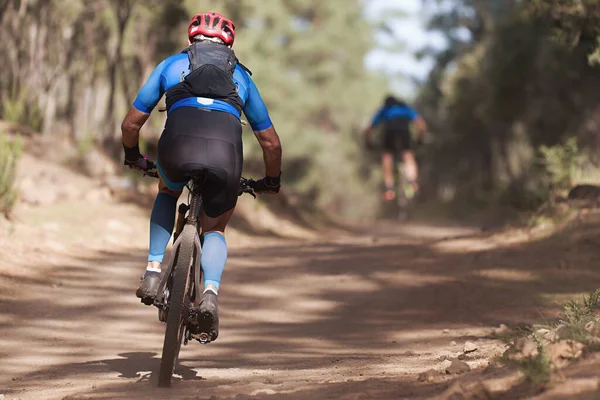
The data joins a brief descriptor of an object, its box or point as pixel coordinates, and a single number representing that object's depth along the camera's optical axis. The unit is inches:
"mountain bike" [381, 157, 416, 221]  1517.0
